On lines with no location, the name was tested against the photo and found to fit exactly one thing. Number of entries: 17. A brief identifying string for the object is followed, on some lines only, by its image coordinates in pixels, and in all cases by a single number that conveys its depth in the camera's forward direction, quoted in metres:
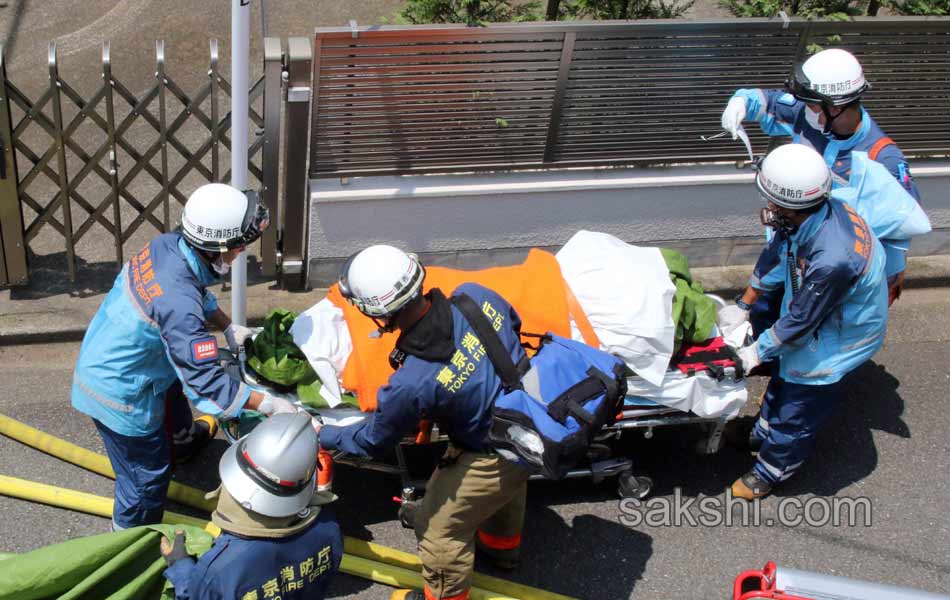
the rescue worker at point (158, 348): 4.08
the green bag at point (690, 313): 4.94
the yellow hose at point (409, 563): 4.77
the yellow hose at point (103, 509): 4.73
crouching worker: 3.38
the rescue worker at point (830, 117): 5.07
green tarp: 3.73
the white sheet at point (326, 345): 4.59
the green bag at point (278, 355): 4.62
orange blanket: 4.54
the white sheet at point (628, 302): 4.74
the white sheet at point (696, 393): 4.84
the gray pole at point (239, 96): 4.48
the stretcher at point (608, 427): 4.69
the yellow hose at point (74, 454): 5.01
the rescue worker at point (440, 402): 3.90
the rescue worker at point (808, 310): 4.54
